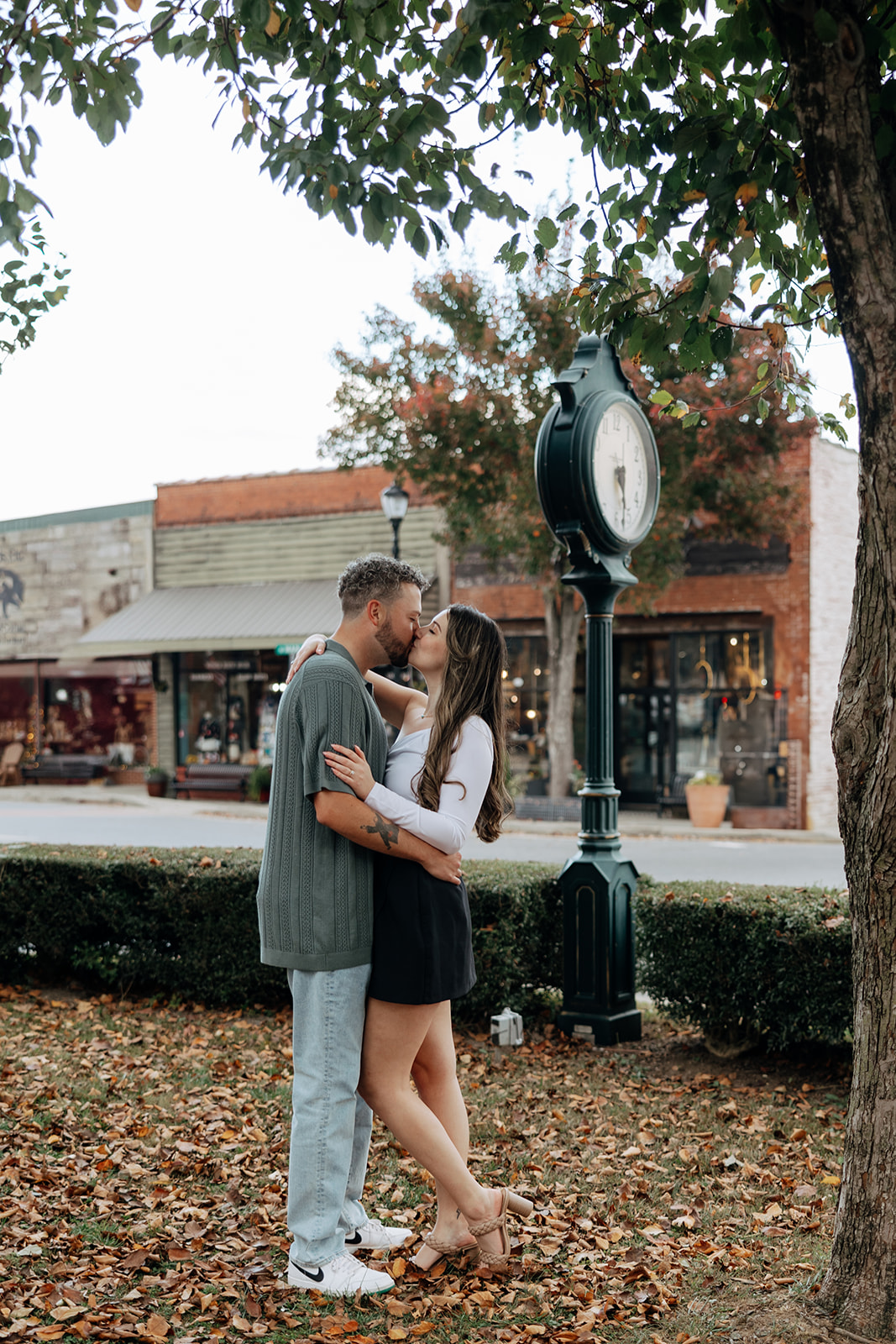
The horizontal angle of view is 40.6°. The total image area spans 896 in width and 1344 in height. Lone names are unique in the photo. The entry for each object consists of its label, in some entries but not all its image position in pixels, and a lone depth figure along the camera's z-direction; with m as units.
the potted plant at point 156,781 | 27.30
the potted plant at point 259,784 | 24.91
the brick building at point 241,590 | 25.39
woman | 3.62
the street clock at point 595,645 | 6.30
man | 3.58
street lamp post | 17.52
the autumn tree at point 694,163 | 3.05
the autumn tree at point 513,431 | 19.12
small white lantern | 6.28
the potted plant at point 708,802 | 20.44
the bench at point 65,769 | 29.44
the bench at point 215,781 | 25.80
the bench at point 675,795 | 21.72
